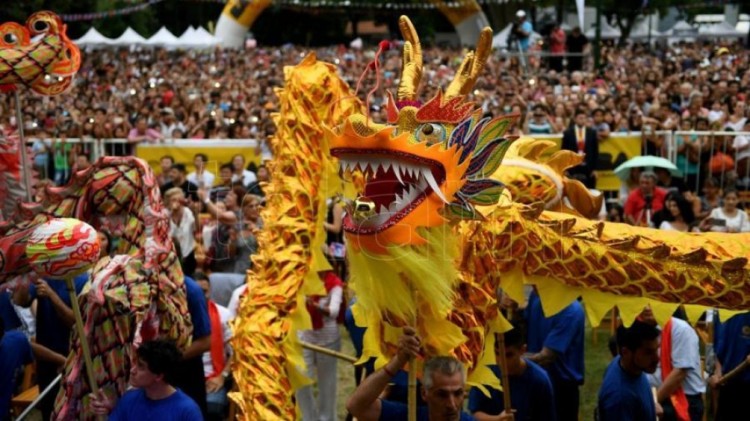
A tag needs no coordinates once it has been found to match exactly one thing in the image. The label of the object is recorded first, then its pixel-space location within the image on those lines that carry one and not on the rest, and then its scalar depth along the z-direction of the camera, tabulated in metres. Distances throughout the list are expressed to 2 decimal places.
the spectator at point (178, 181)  9.41
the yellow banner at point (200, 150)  12.05
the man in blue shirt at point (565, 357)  6.11
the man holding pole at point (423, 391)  3.91
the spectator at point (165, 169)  10.79
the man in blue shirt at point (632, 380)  4.95
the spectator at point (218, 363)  6.59
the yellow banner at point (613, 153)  12.20
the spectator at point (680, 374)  5.93
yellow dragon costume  4.05
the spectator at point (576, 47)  22.19
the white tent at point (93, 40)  28.26
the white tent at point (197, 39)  29.73
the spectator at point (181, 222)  8.59
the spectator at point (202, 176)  9.16
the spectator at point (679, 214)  8.55
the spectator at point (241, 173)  10.72
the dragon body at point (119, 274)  5.02
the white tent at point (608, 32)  34.35
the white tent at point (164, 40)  29.03
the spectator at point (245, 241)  7.77
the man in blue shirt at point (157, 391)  4.63
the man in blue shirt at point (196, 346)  5.73
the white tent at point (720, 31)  34.55
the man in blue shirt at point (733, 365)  5.84
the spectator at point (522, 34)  22.88
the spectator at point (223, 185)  8.32
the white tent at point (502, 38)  26.38
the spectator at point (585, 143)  11.99
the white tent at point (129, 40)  28.70
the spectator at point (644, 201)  10.21
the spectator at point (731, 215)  9.11
